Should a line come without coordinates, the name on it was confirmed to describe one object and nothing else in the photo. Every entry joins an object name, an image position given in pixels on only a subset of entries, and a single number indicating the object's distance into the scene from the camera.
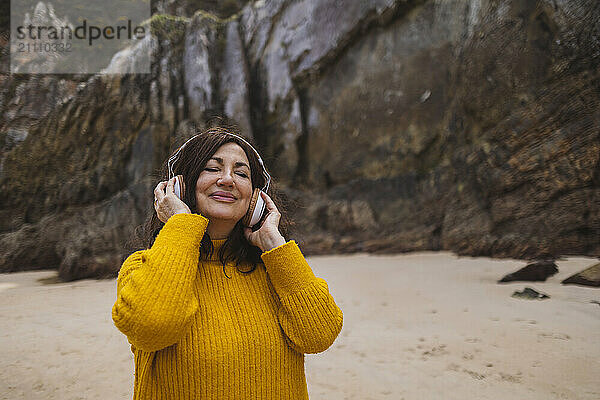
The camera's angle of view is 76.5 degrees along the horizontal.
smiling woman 0.98
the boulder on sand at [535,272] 4.30
